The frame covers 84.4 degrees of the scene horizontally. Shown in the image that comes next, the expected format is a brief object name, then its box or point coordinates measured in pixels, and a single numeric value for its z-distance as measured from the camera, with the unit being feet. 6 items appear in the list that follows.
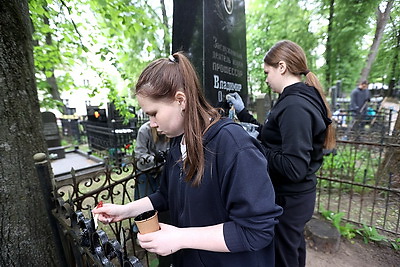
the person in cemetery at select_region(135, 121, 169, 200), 10.14
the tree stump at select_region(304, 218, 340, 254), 9.56
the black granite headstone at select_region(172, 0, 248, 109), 6.24
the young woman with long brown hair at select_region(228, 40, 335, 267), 4.87
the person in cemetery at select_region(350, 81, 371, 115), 31.82
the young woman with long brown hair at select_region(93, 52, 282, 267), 2.93
